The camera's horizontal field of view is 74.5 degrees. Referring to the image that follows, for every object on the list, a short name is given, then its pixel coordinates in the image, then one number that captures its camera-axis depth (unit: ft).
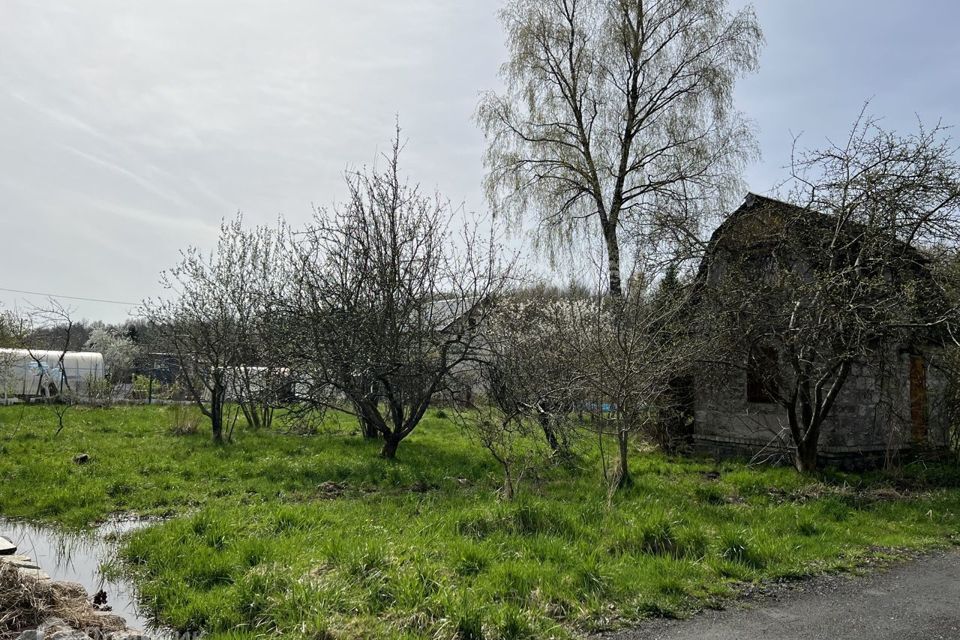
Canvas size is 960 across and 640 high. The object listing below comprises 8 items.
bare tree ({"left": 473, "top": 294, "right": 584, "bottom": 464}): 32.50
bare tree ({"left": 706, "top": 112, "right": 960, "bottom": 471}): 30.37
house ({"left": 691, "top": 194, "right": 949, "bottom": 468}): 33.09
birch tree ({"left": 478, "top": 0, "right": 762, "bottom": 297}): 56.34
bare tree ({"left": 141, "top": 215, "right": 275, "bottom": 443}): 46.11
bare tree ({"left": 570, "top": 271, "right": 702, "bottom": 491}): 28.22
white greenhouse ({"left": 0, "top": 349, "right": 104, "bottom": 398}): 72.74
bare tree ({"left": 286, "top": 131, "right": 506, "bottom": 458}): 35.04
